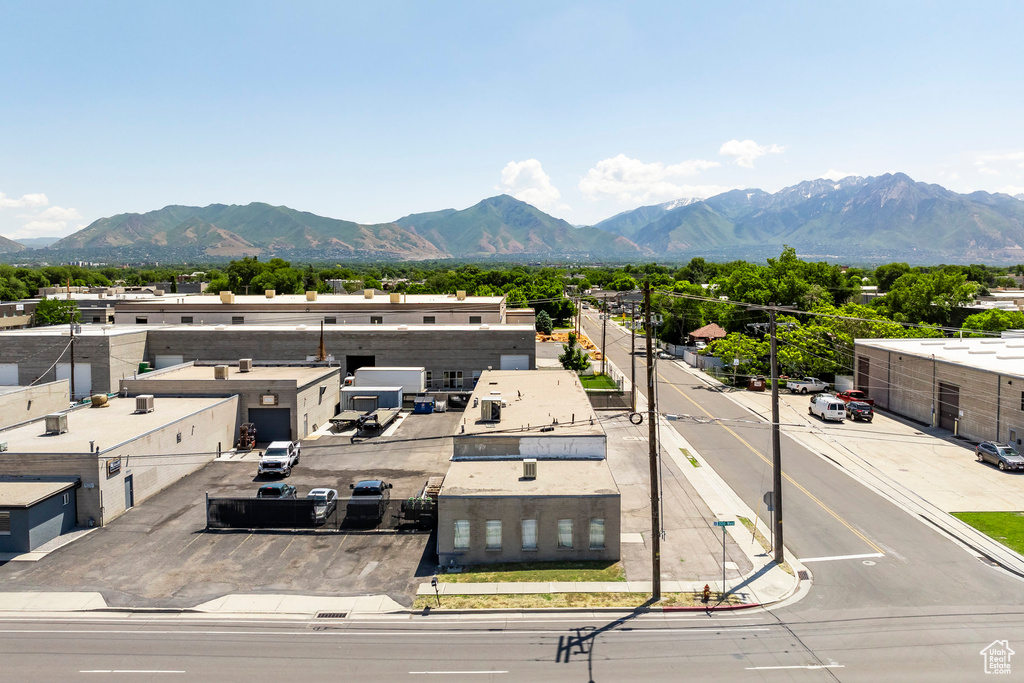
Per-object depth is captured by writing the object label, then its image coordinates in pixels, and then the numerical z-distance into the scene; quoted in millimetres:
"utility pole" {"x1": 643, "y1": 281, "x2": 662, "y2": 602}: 20922
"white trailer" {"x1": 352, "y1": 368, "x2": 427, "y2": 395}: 54250
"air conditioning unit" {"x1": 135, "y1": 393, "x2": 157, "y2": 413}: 37531
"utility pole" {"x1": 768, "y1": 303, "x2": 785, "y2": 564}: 23750
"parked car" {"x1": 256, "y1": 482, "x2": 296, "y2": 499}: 30953
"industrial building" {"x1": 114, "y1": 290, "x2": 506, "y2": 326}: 67250
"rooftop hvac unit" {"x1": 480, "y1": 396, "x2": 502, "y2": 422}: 32719
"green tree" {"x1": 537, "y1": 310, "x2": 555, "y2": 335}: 110925
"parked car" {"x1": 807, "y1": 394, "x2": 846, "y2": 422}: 47094
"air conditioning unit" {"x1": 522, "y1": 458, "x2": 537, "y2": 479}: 26423
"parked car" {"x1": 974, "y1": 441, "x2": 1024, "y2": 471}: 35000
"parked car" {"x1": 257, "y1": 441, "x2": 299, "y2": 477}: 35188
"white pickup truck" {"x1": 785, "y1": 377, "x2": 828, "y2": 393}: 59344
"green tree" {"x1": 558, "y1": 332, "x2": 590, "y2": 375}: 68188
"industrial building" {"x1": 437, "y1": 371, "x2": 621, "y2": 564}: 24359
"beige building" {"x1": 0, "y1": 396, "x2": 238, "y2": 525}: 28188
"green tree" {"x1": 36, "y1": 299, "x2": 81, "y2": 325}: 100688
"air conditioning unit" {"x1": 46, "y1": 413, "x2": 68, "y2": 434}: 32625
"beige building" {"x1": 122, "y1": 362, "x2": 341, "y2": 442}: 42688
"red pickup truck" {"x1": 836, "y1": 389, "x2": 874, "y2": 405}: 52406
